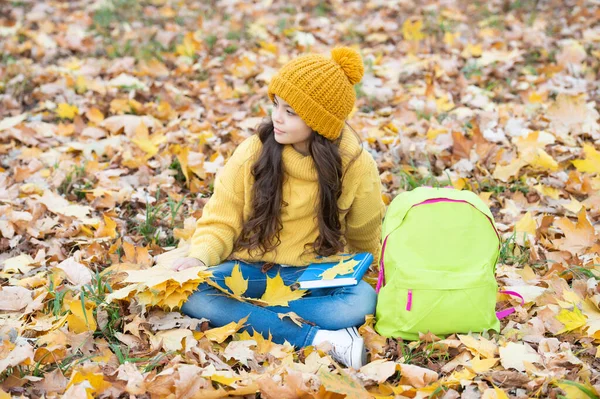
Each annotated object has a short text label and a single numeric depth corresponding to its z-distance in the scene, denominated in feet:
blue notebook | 8.66
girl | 8.45
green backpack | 7.96
